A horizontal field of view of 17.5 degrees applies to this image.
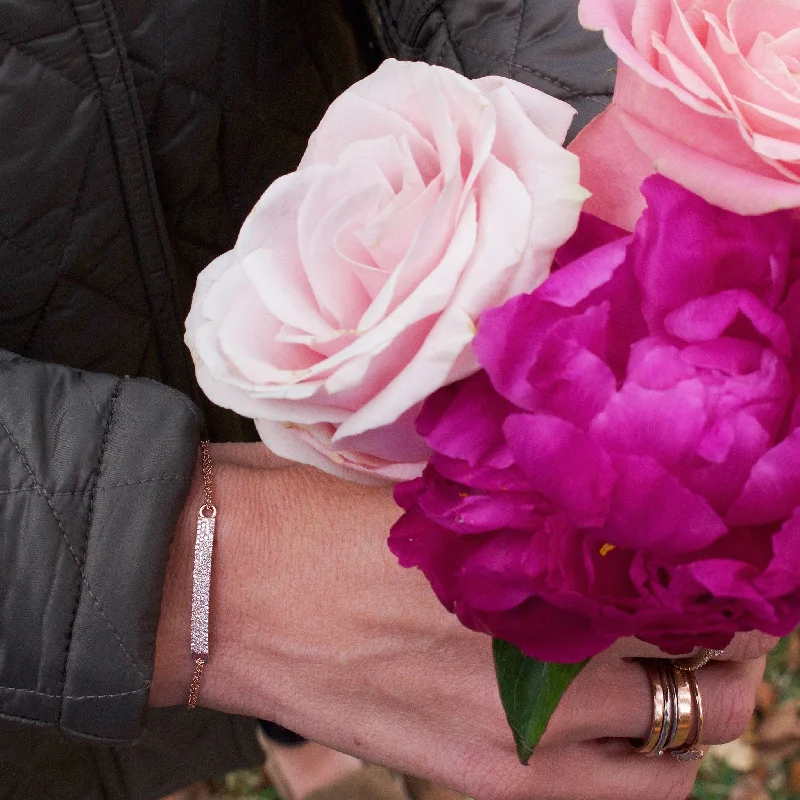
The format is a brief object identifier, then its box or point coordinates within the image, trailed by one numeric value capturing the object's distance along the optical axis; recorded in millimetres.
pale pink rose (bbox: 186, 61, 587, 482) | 490
